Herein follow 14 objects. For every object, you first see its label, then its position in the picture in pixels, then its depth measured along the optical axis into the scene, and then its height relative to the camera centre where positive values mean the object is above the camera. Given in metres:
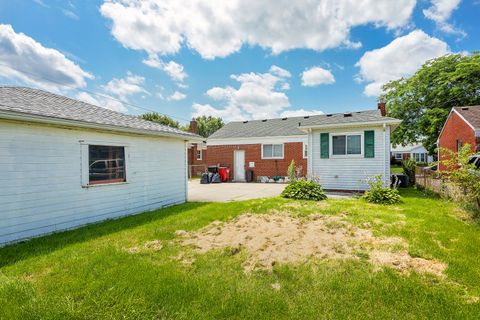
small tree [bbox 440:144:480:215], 5.81 -0.55
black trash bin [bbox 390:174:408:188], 12.67 -1.26
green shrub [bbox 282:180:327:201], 9.10 -1.33
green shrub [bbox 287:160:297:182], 10.67 -0.78
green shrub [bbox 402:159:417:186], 13.08 -0.81
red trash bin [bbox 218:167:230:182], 17.62 -1.11
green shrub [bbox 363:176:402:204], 8.28 -1.37
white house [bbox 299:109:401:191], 10.25 +0.35
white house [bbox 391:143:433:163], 35.88 +0.61
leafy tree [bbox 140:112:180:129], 38.34 +6.82
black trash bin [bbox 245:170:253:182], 17.43 -1.34
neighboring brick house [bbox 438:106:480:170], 14.22 +1.89
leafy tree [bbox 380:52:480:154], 19.02 +5.36
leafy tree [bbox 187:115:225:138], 46.88 +6.99
